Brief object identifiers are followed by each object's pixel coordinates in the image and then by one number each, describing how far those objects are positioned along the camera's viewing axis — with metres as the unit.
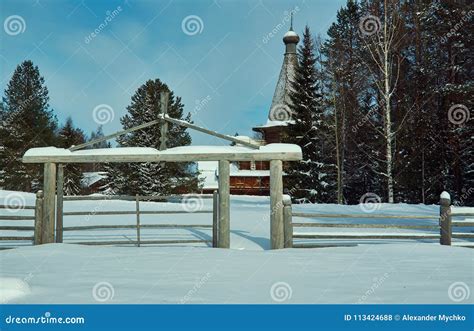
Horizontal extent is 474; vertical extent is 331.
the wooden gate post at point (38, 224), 8.46
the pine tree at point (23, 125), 31.70
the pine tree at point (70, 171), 32.56
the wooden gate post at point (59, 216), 8.72
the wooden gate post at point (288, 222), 7.98
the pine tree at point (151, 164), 25.95
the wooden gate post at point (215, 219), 8.80
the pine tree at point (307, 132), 23.83
